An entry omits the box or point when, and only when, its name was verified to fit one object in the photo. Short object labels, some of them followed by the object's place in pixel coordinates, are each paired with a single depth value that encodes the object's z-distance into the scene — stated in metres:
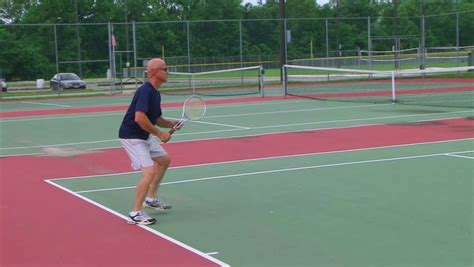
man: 6.14
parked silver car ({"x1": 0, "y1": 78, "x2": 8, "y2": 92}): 35.76
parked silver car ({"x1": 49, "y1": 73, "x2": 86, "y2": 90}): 36.97
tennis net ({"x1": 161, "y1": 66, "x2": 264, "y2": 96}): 29.83
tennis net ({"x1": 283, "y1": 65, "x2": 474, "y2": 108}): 21.47
